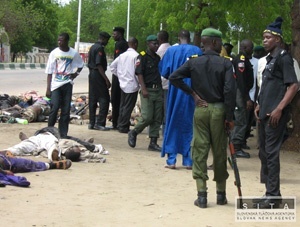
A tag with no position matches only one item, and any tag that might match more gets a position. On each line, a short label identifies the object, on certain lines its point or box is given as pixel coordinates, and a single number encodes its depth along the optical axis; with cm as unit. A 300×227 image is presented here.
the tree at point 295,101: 1268
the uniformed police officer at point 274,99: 758
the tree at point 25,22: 5534
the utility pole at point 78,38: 4373
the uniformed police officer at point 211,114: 773
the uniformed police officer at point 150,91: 1202
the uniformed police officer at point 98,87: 1491
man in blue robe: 1005
